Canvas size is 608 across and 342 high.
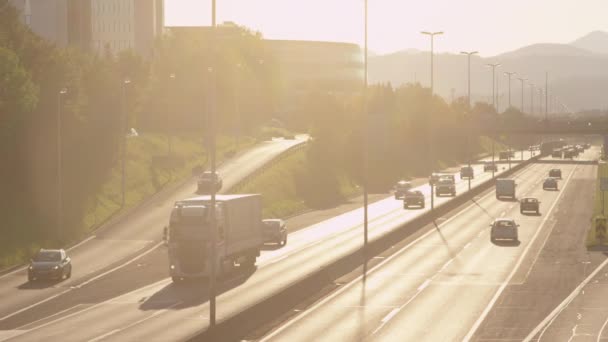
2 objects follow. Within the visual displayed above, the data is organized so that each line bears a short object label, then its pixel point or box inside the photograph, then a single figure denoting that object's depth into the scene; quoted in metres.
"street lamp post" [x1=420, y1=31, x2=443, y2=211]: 107.50
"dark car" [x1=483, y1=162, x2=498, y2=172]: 175.88
